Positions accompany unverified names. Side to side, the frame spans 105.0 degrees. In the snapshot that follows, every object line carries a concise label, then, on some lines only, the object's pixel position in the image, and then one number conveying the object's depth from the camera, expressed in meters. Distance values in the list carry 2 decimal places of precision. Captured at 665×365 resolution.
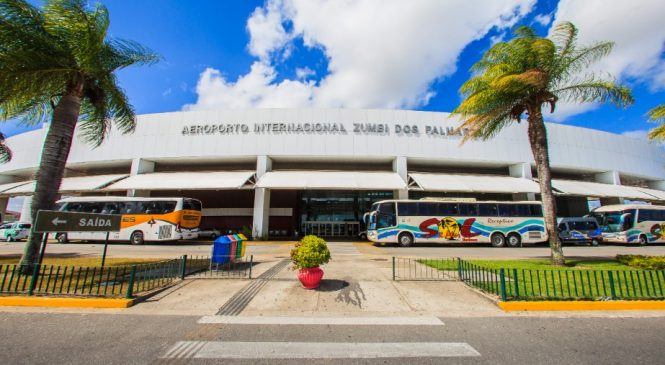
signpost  6.79
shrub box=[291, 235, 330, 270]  6.91
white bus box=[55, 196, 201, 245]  18.75
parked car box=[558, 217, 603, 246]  21.58
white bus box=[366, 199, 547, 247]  18.83
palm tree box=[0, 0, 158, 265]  7.57
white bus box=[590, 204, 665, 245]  20.91
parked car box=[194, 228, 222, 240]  27.50
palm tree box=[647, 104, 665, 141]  11.48
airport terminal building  24.23
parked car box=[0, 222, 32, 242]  22.17
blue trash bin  8.98
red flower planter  7.02
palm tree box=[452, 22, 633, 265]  10.71
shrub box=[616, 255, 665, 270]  9.37
